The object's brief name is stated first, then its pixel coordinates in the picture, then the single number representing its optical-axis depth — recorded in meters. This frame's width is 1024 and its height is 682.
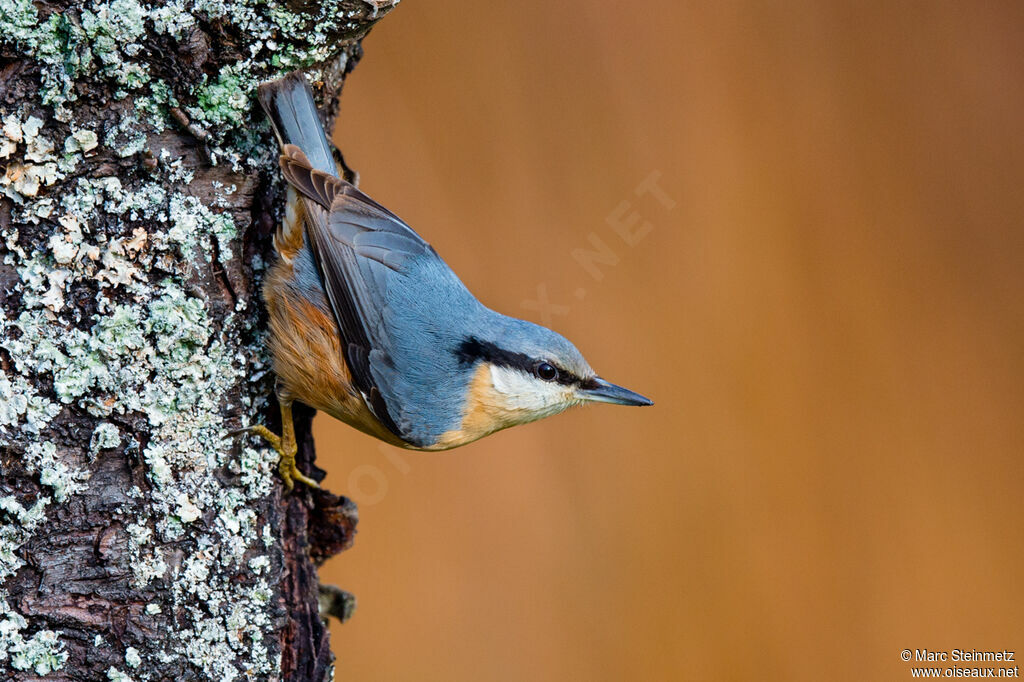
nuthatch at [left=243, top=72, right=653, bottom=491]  4.57
